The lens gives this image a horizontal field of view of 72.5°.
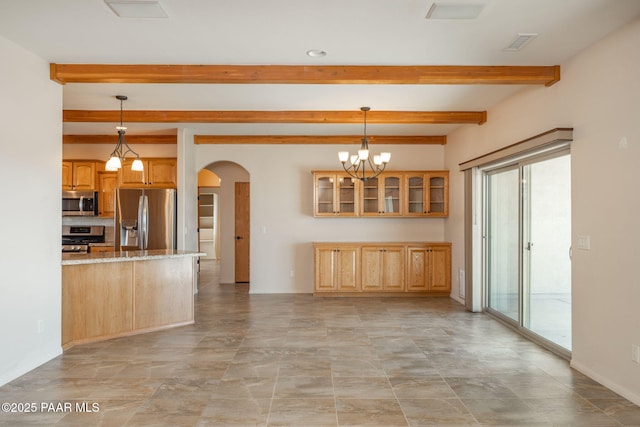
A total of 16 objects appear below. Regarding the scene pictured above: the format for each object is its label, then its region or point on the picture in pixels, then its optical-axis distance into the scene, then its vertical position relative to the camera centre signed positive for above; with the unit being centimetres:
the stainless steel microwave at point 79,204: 732 +28
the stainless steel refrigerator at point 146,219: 693 +3
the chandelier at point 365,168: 633 +87
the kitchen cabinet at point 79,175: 734 +77
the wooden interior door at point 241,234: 880 -27
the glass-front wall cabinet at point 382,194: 734 +44
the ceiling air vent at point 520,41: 337 +143
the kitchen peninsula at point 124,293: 447 -81
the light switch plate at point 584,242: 365 -20
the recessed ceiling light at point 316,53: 372 +145
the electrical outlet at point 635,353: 308 -95
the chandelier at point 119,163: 522 +72
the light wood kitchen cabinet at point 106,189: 741 +54
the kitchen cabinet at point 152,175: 726 +76
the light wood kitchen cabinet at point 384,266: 721 -76
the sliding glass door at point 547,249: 421 -31
